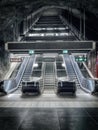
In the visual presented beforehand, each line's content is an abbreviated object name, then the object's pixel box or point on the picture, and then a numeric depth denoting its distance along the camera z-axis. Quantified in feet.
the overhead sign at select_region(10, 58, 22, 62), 96.02
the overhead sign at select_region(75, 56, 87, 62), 92.24
